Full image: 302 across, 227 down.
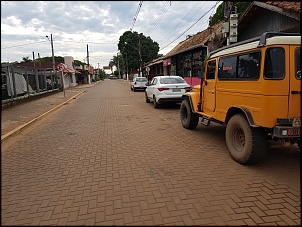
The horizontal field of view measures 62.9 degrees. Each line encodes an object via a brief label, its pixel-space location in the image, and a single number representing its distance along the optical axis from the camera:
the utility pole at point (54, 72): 26.44
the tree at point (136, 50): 57.91
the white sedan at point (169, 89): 11.49
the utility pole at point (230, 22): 9.01
